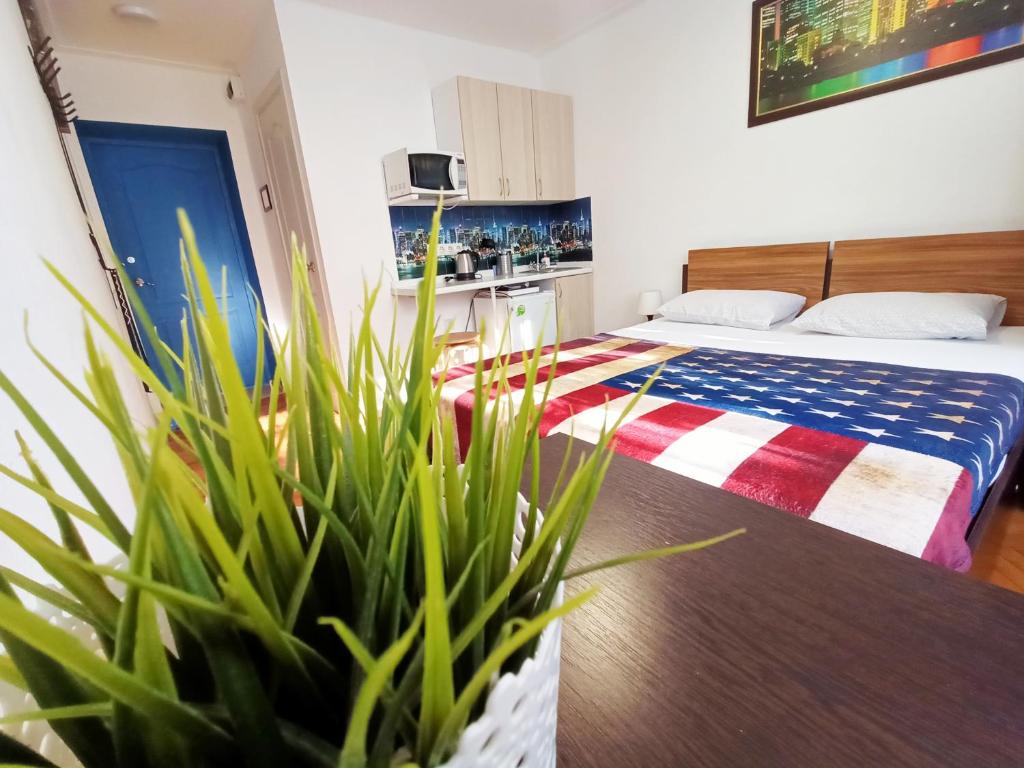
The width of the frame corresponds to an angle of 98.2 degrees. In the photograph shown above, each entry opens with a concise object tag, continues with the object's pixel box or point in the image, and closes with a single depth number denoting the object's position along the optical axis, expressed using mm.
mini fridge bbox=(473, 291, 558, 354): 3529
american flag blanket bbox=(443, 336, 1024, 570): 884
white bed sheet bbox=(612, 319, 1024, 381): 1691
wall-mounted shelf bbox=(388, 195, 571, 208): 3314
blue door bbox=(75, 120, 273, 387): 3352
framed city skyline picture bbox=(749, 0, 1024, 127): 2074
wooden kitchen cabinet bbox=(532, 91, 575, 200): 3789
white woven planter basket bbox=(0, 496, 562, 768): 196
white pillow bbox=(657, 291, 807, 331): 2564
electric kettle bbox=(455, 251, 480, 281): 3643
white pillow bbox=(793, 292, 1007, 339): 1929
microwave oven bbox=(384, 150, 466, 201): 3057
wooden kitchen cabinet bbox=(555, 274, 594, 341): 3930
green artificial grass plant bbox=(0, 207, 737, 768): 170
